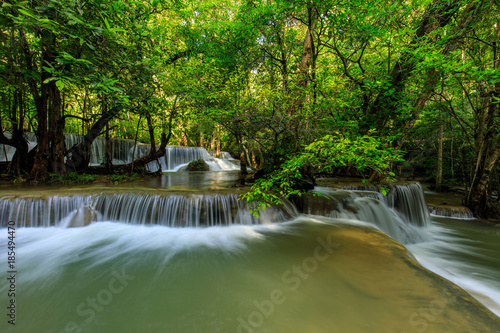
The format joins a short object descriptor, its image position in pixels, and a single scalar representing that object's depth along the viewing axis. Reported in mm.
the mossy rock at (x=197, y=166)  14195
